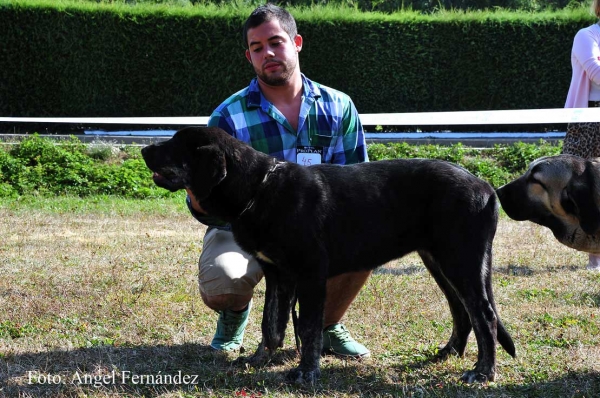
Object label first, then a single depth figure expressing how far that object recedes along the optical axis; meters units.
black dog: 4.02
